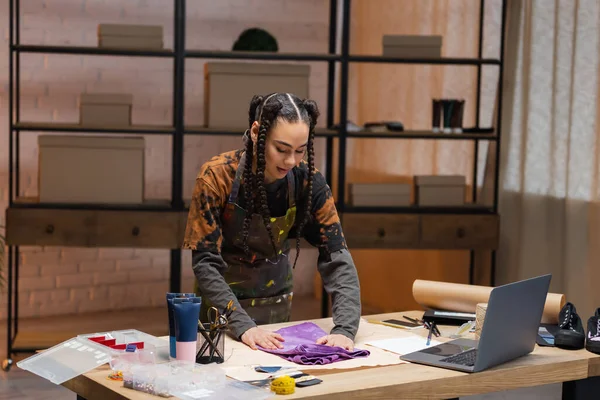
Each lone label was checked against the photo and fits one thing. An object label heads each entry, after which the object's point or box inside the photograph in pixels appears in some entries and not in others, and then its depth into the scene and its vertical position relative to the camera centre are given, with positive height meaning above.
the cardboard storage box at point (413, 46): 7.55 +0.42
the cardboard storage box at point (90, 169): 7.18 -0.24
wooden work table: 3.02 -0.54
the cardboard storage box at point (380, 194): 7.56 -0.34
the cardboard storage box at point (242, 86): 7.30 +0.19
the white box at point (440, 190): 7.68 -0.31
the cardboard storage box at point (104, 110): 7.31 +0.05
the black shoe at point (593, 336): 3.68 -0.51
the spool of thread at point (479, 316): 3.77 -0.47
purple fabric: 3.37 -0.53
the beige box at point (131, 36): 7.29 +0.41
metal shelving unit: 7.20 -0.03
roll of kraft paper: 4.10 -0.48
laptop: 3.25 -0.46
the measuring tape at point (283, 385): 2.94 -0.52
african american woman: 3.76 -0.28
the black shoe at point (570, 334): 3.72 -0.51
